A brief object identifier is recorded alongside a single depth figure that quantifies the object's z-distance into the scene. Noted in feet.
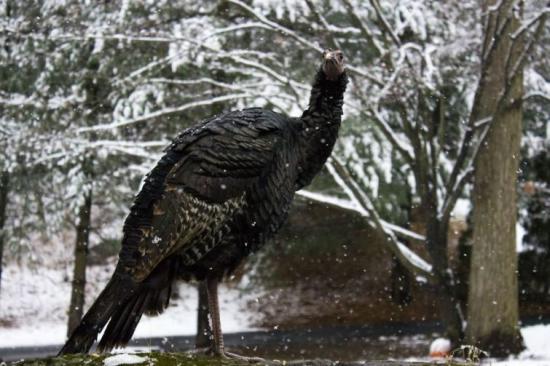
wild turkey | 14.38
